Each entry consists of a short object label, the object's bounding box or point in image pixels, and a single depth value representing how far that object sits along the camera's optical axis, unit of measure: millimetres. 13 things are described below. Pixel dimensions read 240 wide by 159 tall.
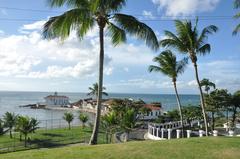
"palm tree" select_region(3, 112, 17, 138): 21126
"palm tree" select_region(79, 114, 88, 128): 27406
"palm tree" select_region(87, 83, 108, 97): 46762
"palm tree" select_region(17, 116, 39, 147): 18918
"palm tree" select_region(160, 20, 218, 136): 12801
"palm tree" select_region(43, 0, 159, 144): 7793
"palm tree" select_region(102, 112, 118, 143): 15144
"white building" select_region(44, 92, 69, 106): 78897
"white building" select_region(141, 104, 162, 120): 42368
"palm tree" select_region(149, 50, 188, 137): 15988
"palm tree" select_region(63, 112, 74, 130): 27637
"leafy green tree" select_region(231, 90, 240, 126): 19244
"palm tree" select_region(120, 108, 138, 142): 15096
